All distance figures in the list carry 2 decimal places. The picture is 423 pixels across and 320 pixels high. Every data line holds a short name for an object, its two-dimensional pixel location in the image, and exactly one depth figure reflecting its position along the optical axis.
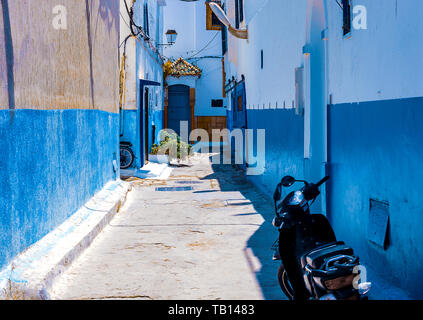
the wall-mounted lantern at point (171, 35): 18.69
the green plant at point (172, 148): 16.05
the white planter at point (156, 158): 15.88
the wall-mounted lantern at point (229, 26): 12.61
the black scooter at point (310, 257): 3.20
